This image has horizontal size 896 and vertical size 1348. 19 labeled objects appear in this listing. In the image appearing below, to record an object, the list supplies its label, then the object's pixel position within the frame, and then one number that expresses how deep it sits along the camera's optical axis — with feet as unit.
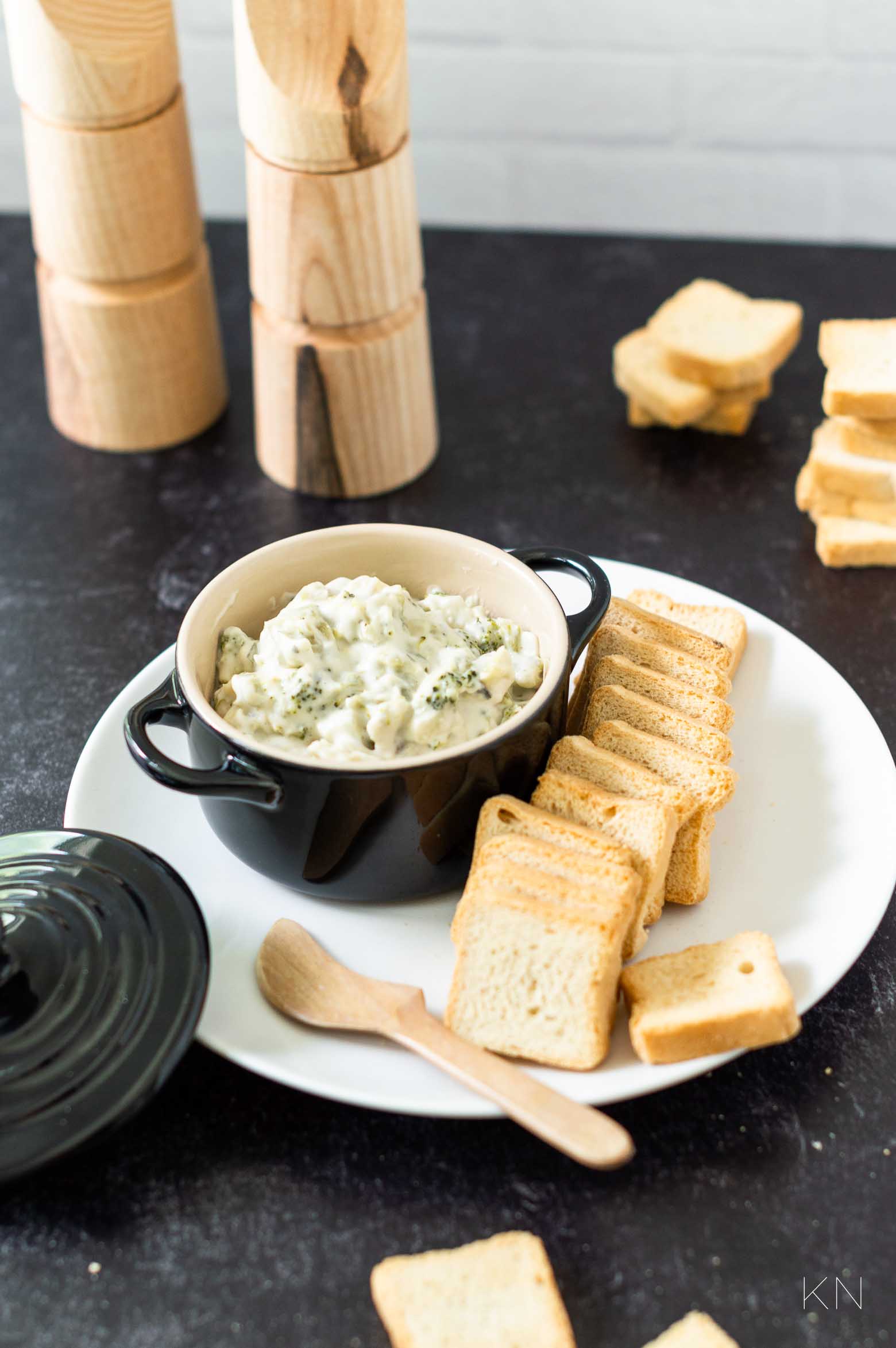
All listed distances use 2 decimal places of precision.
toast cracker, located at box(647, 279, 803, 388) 2.83
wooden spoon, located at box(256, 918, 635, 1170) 1.96
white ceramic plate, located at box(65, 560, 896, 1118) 2.03
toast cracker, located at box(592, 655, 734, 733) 2.26
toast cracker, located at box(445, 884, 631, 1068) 2.02
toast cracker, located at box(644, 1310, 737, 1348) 1.93
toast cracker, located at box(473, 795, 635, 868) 2.11
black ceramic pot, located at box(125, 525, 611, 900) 2.09
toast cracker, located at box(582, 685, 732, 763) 2.22
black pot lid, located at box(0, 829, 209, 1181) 1.96
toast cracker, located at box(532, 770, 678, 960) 2.10
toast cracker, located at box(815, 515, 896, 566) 2.66
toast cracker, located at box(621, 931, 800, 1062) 2.02
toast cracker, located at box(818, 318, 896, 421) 2.60
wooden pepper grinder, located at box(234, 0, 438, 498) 2.44
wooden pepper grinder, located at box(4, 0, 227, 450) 2.55
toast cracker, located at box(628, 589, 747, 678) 2.39
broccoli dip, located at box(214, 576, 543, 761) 2.13
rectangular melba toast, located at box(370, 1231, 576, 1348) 1.93
